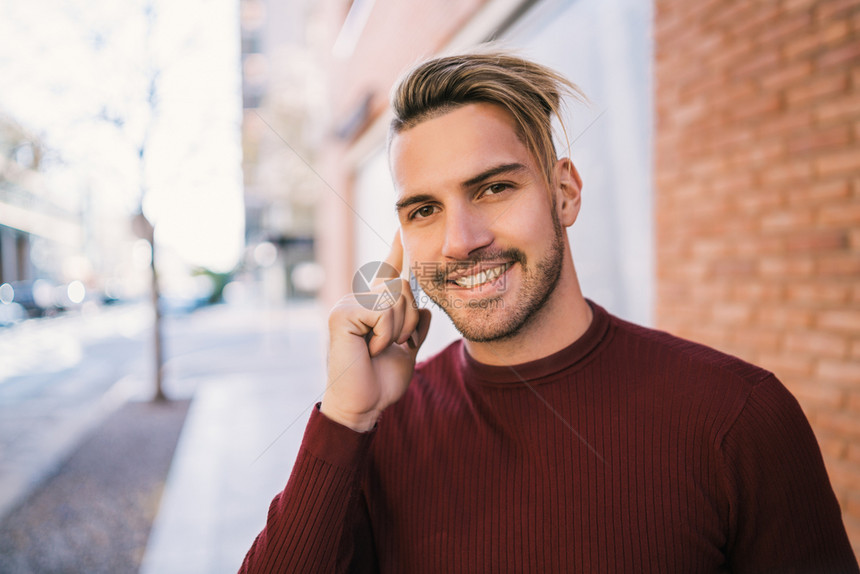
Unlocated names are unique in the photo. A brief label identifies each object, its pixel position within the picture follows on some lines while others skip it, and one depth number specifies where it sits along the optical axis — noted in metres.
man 1.04
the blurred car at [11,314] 16.12
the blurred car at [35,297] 20.70
